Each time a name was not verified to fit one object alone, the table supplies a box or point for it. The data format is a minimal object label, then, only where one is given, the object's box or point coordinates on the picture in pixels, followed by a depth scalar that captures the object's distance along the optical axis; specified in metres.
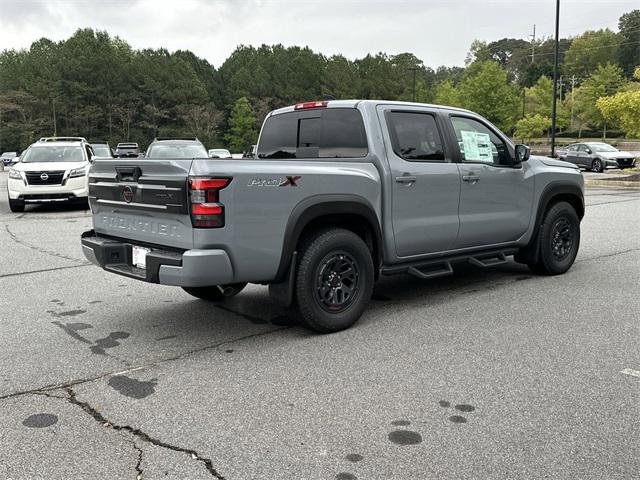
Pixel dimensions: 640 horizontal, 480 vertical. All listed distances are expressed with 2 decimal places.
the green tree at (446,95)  76.01
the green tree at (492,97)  63.22
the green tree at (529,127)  68.06
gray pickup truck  4.38
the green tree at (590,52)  133.12
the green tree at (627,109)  32.72
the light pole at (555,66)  27.72
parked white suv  14.53
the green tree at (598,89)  74.50
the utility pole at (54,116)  82.12
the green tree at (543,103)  77.65
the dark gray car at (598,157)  30.88
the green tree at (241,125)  88.75
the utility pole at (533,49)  152.43
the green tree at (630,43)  126.94
